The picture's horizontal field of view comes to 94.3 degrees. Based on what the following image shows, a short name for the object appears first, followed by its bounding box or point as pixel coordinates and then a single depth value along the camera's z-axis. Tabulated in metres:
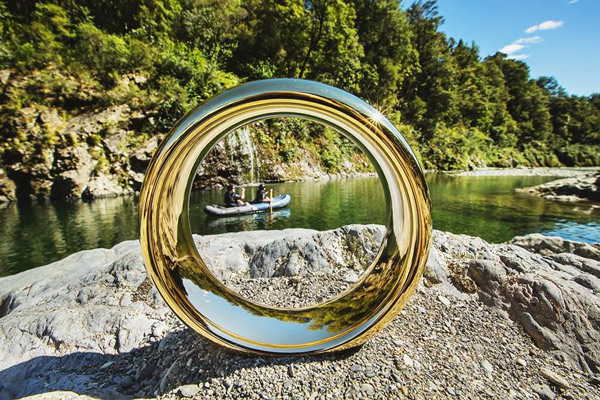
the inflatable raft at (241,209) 10.34
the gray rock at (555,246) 4.18
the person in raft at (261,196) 11.36
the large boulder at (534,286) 2.03
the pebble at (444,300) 2.48
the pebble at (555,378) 1.75
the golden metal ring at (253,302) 1.59
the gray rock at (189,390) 1.68
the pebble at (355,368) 1.83
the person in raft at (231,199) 10.82
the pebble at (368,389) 1.66
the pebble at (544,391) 1.70
